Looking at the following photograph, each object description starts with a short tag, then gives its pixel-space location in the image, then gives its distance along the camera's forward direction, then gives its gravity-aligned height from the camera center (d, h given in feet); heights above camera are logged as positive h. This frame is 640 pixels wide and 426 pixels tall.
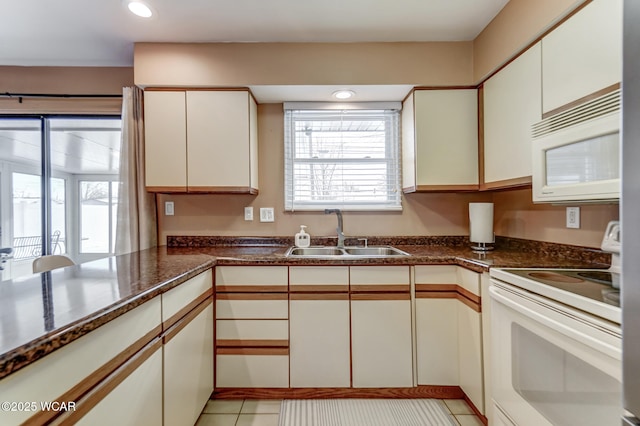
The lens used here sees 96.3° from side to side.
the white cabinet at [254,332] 5.78 -2.39
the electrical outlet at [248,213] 7.81 +0.01
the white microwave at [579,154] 3.46 +0.78
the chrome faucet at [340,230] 7.41 -0.45
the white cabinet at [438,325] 5.77 -2.29
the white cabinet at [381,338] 5.79 -2.54
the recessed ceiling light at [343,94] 7.05 +2.98
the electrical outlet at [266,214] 7.81 -0.02
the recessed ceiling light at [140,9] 5.41 +3.97
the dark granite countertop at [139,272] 2.21 -0.88
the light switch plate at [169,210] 7.77 +0.11
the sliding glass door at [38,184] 7.86 +0.88
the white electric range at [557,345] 2.85 -1.59
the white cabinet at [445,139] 6.76 +1.72
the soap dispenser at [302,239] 7.36 -0.67
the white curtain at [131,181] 6.88 +0.81
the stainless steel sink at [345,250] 7.28 -0.98
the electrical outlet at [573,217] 5.16 -0.12
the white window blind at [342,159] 7.85 +1.48
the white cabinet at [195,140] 6.72 +1.73
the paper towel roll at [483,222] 6.46 -0.24
